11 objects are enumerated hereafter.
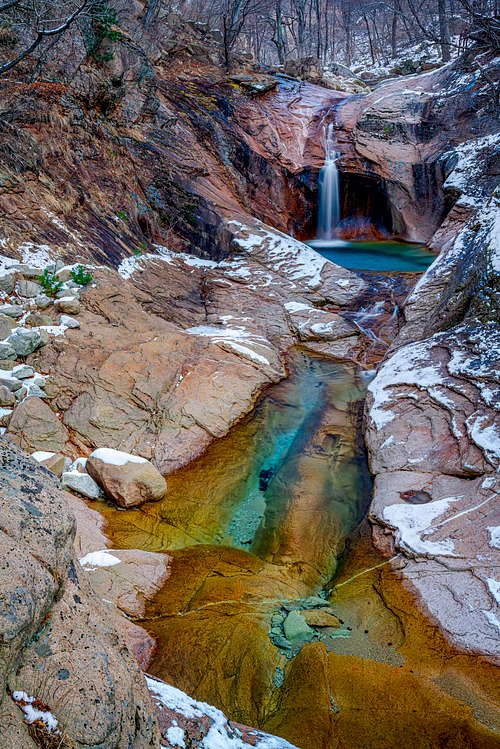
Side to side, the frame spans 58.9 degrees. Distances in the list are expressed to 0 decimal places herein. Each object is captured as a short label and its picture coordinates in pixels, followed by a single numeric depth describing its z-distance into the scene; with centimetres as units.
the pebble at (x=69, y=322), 642
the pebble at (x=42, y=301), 646
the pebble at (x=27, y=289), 646
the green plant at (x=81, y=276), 712
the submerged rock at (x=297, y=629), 324
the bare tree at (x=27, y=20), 924
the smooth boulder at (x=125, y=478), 490
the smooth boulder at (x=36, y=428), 522
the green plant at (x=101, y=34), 1035
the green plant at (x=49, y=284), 670
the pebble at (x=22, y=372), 572
